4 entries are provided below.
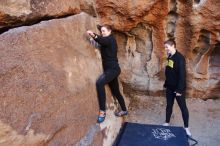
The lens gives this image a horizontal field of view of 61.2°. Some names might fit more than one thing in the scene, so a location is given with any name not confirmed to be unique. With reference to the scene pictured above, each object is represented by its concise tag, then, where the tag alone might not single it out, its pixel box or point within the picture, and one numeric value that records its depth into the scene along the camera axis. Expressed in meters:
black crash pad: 2.23
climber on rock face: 2.17
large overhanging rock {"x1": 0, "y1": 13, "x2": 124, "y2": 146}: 1.55
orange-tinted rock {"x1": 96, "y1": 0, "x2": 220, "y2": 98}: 2.65
